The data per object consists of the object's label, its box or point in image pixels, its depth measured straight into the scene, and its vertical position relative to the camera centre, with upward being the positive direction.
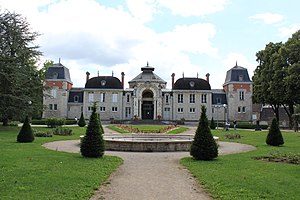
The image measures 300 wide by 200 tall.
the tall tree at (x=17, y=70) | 28.75 +4.40
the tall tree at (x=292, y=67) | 30.64 +5.09
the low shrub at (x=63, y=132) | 26.98 -1.32
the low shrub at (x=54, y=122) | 35.99 -0.62
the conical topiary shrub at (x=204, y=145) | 12.33 -1.09
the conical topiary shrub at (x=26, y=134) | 18.81 -1.07
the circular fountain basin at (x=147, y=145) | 16.22 -1.47
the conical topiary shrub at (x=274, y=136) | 18.67 -1.03
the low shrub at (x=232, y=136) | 25.28 -1.44
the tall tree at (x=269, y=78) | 36.72 +5.15
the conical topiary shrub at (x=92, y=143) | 12.55 -1.05
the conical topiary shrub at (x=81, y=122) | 39.21 -0.64
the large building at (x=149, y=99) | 58.09 +3.53
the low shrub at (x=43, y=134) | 24.50 -1.38
